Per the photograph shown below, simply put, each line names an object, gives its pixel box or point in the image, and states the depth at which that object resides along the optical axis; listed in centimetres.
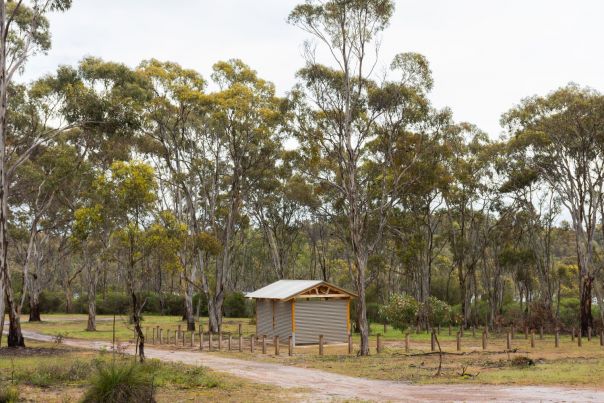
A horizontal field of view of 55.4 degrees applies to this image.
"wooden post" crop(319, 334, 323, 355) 2549
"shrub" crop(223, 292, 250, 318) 6044
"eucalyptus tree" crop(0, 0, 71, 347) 2380
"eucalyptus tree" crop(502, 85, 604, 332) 3509
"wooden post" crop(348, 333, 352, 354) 2641
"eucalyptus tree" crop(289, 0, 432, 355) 2744
